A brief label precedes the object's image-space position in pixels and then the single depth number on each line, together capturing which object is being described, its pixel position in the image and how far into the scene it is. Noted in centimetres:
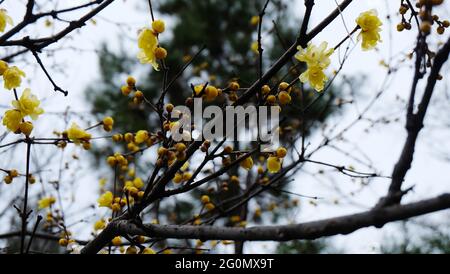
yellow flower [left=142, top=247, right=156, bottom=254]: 70
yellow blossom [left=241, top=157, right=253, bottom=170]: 70
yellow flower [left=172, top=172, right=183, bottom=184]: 74
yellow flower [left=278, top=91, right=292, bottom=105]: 67
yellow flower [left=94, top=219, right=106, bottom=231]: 79
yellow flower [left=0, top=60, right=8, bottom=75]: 70
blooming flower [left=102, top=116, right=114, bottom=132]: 76
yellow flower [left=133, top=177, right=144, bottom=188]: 77
